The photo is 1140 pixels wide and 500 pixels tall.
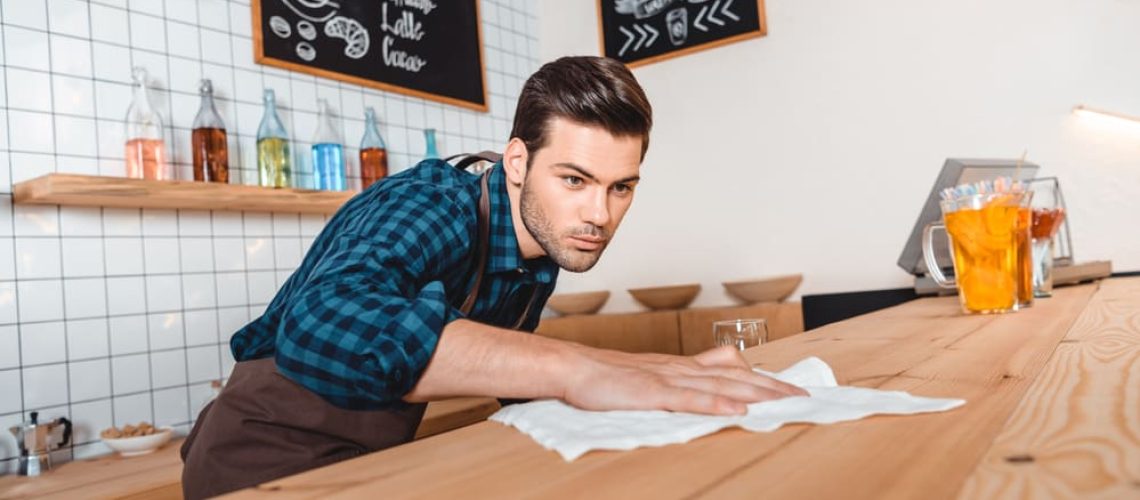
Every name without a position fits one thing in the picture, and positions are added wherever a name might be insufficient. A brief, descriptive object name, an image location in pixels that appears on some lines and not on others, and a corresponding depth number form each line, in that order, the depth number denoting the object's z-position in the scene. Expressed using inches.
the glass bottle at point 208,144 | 82.7
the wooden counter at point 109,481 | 60.1
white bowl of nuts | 71.9
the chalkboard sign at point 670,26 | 123.2
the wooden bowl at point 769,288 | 112.6
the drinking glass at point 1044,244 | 62.4
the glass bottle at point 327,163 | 95.4
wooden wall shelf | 68.6
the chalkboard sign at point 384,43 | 96.8
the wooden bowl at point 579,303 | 130.1
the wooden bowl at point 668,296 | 121.6
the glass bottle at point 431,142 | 111.2
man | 27.0
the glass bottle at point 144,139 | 77.3
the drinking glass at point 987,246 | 51.2
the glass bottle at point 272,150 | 88.5
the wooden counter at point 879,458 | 14.8
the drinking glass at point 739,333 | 43.4
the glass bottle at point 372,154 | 101.9
